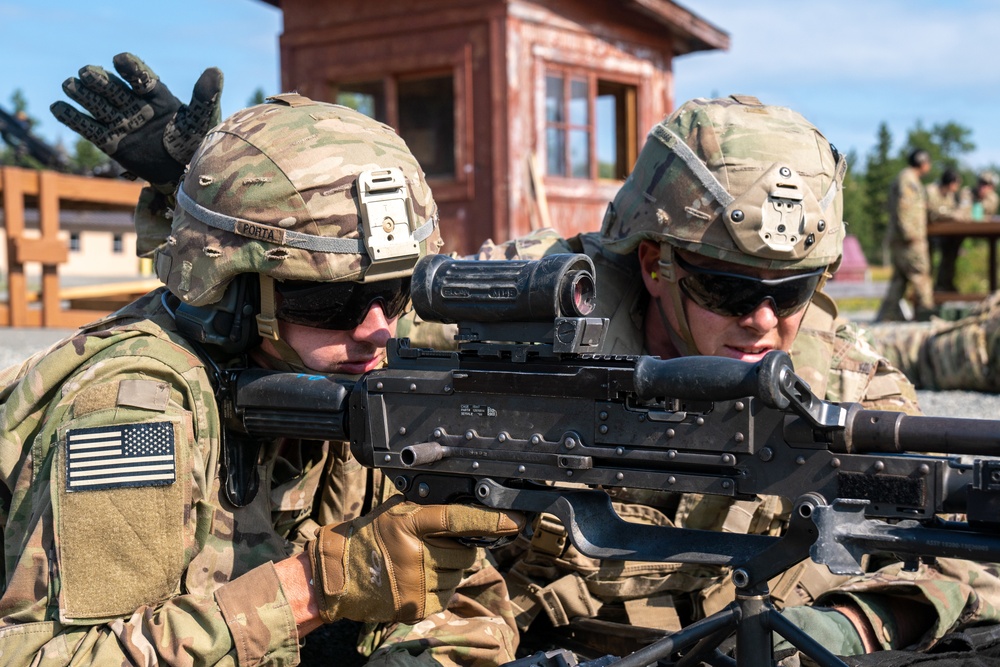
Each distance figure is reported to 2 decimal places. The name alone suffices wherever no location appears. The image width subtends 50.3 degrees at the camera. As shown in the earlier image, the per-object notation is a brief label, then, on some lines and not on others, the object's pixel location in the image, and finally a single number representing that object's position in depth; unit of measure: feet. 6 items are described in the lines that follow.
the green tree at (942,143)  229.33
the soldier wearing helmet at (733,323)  11.76
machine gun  7.30
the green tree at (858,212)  192.09
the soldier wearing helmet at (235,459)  9.04
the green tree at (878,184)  177.16
